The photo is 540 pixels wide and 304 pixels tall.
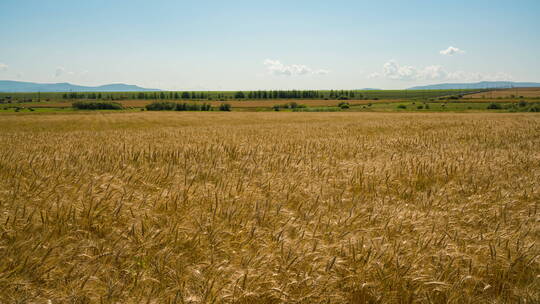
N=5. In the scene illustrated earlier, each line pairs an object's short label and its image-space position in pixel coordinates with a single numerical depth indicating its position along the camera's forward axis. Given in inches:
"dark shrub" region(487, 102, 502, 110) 2556.6
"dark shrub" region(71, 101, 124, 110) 3274.1
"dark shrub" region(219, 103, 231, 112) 3179.1
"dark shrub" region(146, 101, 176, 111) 3245.6
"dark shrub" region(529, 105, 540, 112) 1956.7
